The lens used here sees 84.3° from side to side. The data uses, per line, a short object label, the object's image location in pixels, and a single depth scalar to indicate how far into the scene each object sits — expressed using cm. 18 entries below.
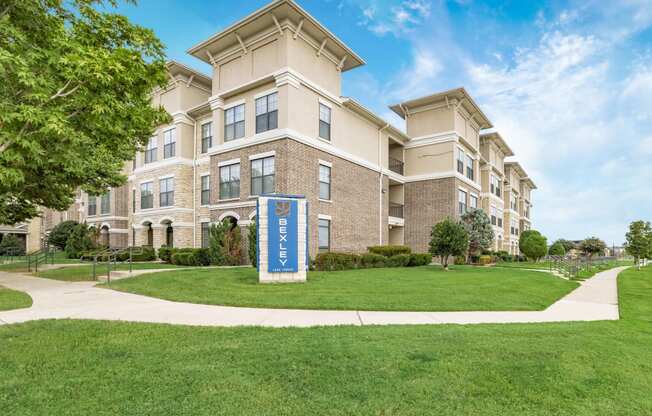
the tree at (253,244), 1504
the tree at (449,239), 1872
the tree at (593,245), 5522
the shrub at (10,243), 3131
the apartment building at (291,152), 1812
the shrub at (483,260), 2708
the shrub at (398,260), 2014
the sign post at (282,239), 1161
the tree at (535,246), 3406
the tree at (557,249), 4397
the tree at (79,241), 2572
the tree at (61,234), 3080
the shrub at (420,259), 2178
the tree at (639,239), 2828
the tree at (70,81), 644
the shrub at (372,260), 1845
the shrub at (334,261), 1630
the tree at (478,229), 2526
